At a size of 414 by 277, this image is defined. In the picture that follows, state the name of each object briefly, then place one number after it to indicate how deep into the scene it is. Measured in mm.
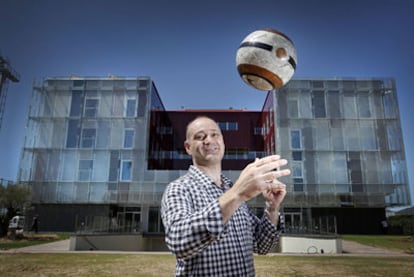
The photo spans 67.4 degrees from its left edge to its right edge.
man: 1626
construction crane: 33156
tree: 22266
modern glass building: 29297
